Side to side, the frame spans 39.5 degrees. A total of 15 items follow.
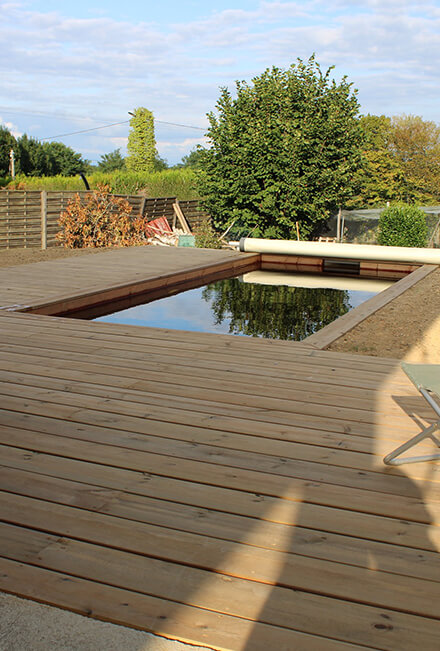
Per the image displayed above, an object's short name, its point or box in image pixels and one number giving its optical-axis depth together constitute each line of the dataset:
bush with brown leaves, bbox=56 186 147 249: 12.19
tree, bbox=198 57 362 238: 13.45
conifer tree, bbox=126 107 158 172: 50.03
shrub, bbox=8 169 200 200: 22.56
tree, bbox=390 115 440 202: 27.33
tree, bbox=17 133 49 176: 50.81
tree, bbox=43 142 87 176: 57.12
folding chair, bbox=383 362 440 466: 2.33
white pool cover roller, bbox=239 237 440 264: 10.45
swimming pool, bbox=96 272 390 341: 6.70
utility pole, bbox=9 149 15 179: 43.49
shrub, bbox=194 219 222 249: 13.95
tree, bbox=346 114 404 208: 25.19
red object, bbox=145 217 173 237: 15.56
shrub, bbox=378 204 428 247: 12.29
